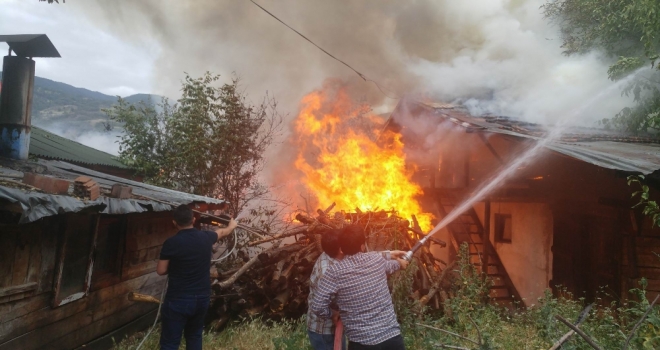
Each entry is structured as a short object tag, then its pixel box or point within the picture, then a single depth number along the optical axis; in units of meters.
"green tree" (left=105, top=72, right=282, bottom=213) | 12.37
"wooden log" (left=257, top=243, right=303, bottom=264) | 8.34
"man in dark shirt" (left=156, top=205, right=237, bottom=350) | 4.54
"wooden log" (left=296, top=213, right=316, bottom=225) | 9.39
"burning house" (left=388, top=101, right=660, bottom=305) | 7.53
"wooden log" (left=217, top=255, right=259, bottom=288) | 7.74
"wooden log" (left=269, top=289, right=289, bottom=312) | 7.61
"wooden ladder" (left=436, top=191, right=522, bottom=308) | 11.19
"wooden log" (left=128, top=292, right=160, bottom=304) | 6.11
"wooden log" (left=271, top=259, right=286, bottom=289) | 7.82
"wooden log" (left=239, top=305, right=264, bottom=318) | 7.62
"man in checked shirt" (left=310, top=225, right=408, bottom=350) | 3.62
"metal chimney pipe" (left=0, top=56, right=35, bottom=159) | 6.95
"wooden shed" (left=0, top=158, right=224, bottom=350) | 4.32
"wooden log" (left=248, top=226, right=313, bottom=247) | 8.81
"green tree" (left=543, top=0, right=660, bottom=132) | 8.37
